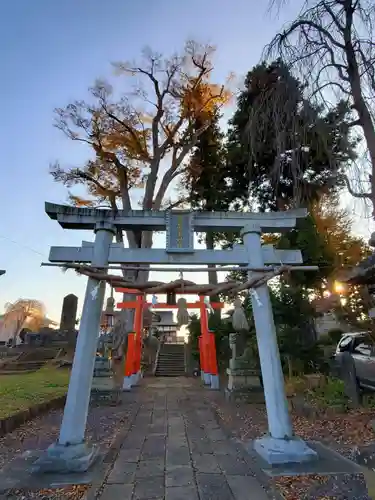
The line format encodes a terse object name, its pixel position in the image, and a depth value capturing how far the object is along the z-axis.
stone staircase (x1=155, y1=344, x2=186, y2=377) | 18.30
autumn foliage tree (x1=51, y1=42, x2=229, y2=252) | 16.47
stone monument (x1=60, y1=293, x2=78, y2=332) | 20.28
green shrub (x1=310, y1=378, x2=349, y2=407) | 6.79
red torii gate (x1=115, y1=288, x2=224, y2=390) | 12.52
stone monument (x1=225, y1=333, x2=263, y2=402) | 8.85
